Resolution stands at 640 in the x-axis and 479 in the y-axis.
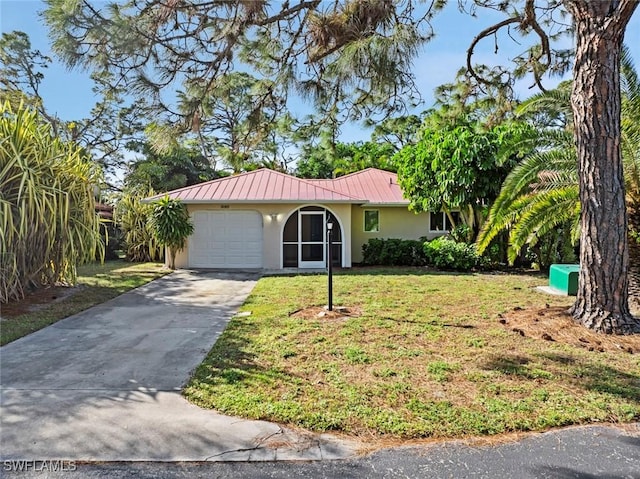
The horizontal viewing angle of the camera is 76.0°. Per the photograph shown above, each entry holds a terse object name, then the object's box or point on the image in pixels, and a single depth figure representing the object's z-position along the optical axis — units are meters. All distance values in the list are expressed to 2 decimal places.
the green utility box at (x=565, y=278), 9.31
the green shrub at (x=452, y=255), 13.99
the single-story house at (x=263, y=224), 14.63
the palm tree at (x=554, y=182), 7.77
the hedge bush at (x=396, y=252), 15.84
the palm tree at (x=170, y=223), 13.67
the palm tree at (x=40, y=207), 7.77
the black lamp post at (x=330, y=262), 7.70
